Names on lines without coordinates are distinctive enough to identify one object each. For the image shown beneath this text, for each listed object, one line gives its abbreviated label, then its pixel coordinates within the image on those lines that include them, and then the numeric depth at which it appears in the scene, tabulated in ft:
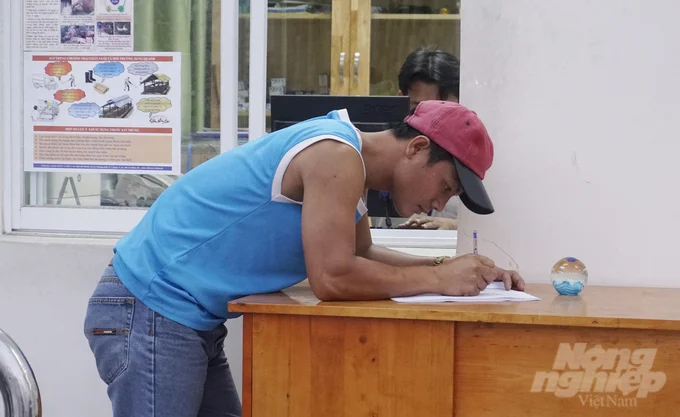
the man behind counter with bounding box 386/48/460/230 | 10.59
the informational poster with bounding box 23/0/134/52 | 10.62
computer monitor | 9.62
